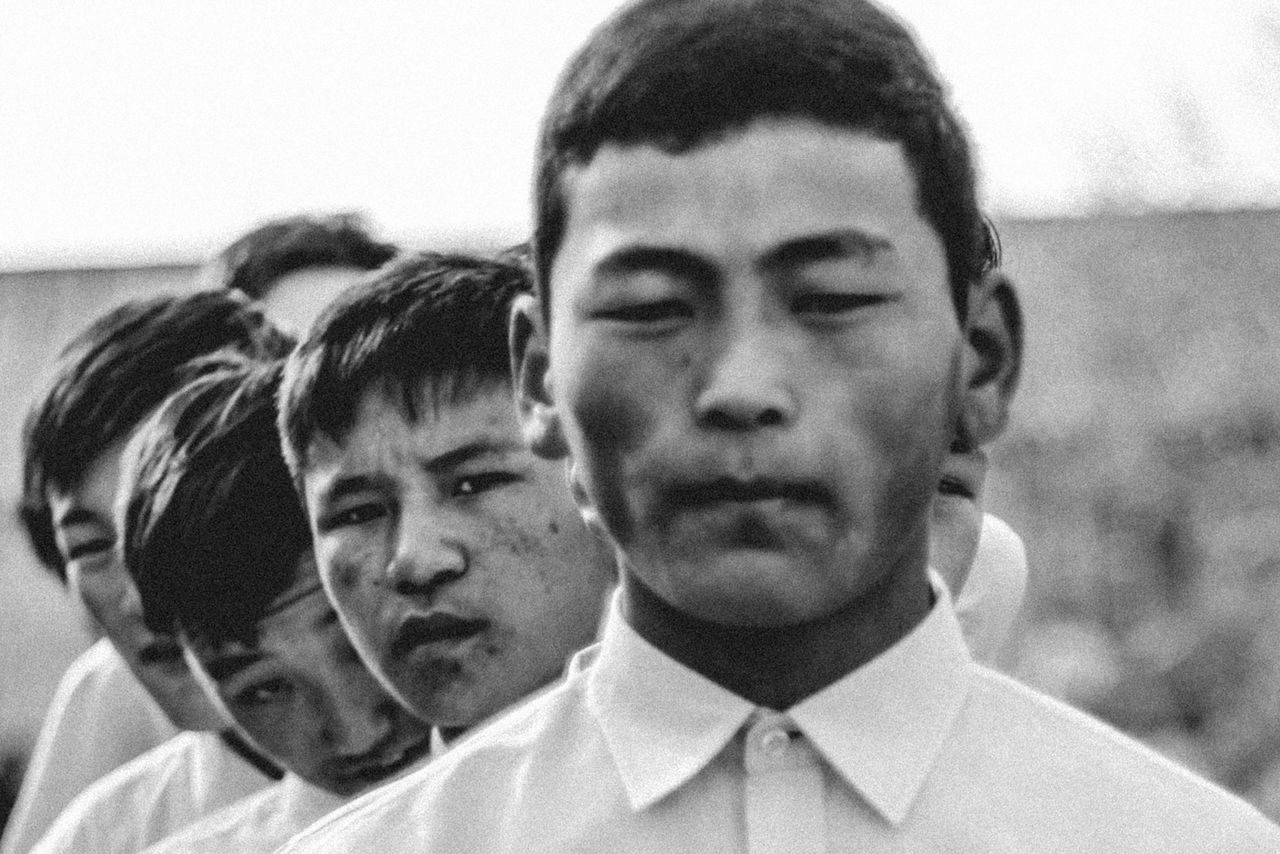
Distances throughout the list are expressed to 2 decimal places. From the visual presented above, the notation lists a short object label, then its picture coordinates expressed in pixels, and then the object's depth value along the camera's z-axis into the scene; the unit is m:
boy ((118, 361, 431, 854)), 3.90
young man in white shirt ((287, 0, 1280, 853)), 2.58
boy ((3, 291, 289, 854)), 4.75
